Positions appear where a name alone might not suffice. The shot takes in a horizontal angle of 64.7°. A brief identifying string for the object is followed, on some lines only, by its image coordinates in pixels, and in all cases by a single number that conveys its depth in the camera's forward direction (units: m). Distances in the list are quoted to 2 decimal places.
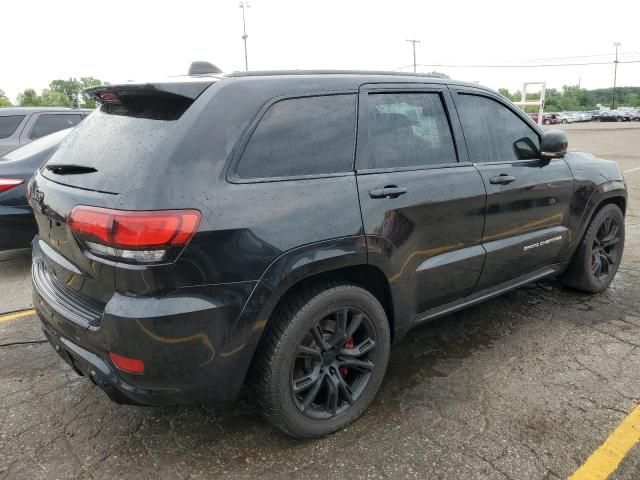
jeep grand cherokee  2.01
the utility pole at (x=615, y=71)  88.88
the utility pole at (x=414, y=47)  71.97
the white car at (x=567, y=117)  63.47
